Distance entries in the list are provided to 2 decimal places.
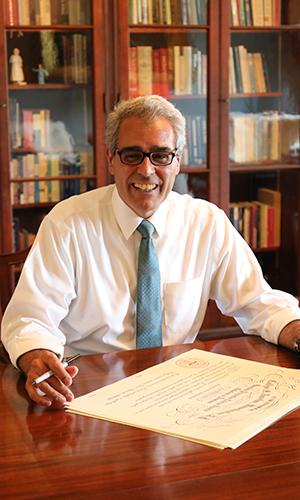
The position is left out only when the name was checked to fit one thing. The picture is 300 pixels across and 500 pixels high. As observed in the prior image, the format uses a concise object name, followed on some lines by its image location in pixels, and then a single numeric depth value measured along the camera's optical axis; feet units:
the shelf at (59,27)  10.83
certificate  4.15
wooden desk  3.51
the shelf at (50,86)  10.99
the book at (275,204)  12.74
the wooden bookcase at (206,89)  11.00
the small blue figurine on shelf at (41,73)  11.10
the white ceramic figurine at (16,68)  10.76
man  6.05
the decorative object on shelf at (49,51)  10.99
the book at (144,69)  11.34
